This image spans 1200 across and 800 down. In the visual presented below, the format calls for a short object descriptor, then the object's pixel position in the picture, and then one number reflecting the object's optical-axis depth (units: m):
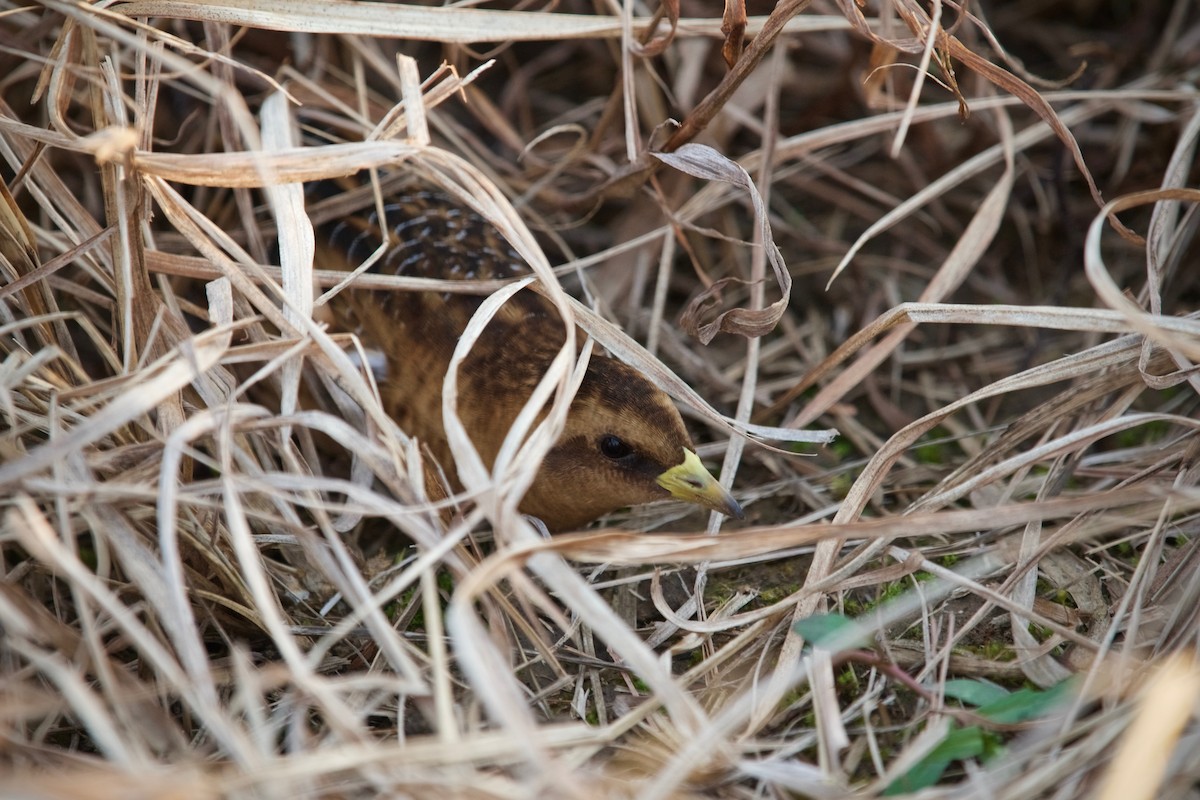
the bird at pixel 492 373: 5.30
